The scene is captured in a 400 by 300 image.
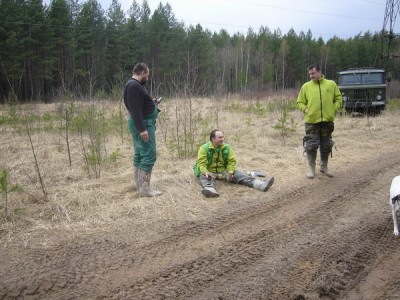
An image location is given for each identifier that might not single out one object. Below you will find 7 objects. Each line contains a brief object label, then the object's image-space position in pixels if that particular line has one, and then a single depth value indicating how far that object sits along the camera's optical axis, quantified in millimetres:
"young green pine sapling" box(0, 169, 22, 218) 4031
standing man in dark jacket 4535
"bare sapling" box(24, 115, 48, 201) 4779
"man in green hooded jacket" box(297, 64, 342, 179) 5715
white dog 3709
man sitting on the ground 5285
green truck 13898
